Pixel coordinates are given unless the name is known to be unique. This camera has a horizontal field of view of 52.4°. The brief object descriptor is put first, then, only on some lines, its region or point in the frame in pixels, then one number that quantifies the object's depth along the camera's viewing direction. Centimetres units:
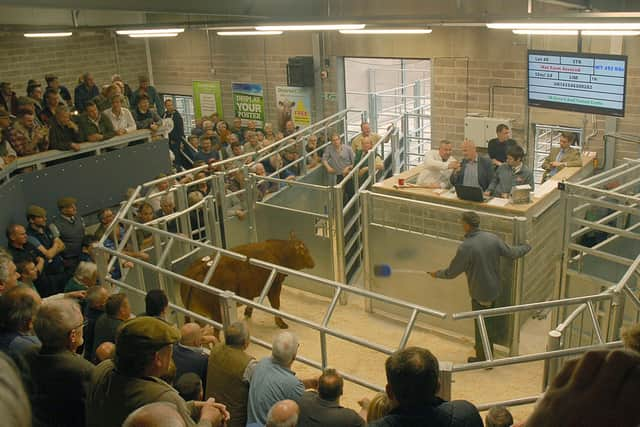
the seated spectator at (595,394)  98
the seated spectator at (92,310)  467
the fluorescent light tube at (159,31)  904
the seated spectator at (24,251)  663
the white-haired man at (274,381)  374
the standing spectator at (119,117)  900
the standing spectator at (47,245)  691
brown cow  617
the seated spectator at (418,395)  236
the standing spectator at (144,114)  998
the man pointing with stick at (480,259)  588
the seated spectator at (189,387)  365
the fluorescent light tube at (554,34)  920
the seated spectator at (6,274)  473
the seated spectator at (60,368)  283
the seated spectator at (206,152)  1042
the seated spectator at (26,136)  768
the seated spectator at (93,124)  844
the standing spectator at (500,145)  871
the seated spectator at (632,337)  263
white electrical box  1027
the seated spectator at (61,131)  816
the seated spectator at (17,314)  351
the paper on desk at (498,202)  645
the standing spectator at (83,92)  1109
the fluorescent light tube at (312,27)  727
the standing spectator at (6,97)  996
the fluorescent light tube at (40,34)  1106
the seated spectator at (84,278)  606
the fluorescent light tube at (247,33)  1245
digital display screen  811
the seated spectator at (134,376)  248
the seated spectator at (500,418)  334
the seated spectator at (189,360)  407
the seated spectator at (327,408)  338
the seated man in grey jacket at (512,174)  719
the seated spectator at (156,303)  434
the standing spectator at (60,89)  950
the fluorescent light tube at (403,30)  816
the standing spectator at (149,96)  1089
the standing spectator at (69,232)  720
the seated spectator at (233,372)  397
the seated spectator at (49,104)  912
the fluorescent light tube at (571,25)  539
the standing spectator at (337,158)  977
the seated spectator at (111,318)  436
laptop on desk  654
